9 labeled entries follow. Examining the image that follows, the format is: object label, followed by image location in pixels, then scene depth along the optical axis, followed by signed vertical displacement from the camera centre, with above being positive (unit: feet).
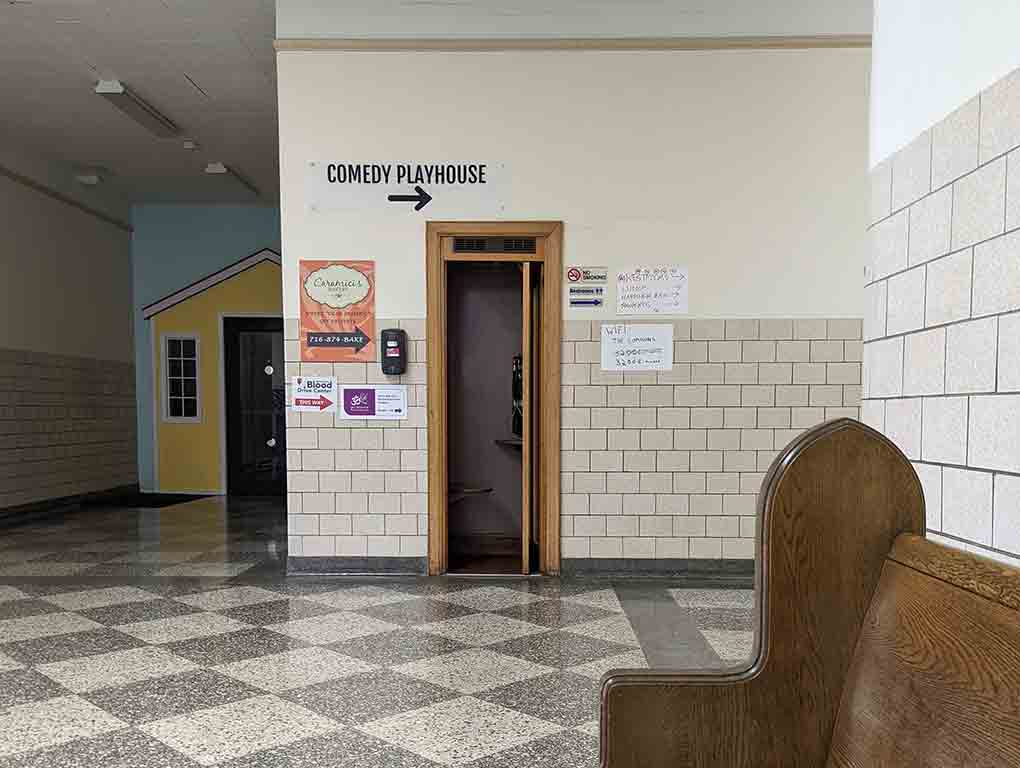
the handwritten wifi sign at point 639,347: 15.70 +0.24
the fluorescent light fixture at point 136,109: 19.74 +6.79
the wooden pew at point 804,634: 3.78 -1.34
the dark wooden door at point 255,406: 31.14 -1.91
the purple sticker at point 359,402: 15.84 -0.88
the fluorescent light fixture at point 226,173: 27.09 +6.59
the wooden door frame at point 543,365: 15.67 -0.12
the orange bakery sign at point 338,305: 15.69 +1.08
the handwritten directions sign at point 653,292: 15.65 +1.34
